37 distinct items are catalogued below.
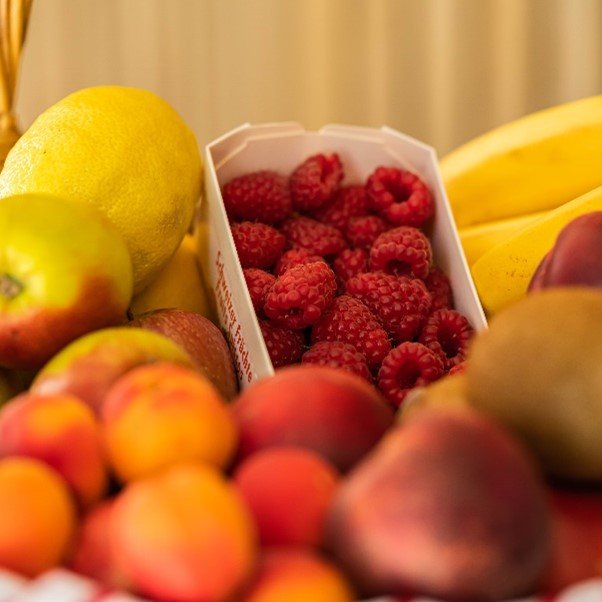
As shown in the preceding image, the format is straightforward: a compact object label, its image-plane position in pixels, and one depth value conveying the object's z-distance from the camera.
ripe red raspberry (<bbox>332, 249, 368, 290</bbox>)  0.53
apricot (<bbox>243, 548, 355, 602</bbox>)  0.31
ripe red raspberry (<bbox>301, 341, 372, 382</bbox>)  0.48
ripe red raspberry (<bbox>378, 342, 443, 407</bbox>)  0.48
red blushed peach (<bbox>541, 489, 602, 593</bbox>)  0.33
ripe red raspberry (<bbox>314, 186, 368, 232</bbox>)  0.55
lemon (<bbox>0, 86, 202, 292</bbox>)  0.48
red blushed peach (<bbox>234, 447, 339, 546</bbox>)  0.33
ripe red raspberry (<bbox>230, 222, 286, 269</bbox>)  0.52
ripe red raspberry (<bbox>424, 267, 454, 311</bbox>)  0.52
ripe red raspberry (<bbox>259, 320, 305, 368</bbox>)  0.49
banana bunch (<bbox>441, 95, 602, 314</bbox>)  0.57
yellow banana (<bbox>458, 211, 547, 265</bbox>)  0.56
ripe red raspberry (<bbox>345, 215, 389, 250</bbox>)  0.54
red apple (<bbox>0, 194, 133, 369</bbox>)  0.42
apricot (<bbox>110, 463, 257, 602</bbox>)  0.30
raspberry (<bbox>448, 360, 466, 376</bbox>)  0.46
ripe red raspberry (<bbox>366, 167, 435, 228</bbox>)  0.54
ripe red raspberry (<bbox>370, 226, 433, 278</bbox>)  0.52
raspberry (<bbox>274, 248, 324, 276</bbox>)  0.52
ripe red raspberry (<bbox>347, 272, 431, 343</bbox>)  0.50
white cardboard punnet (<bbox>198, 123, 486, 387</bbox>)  0.49
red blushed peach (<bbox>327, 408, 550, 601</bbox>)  0.31
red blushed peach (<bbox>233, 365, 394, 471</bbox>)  0.35
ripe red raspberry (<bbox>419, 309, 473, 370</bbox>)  0.50
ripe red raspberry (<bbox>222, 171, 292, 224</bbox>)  0.54
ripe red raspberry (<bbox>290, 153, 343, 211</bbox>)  0.55
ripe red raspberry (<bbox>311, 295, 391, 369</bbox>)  0.49
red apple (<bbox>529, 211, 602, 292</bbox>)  0.40
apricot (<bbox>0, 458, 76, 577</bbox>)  0.33
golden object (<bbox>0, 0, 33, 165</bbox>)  0.55
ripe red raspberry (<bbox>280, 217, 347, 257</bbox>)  0.53
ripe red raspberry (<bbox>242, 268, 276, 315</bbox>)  0.51
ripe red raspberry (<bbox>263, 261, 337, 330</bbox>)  0.49
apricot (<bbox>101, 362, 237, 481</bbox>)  0.34
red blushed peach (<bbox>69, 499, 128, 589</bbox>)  0.34
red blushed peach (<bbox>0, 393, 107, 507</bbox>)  0.35
